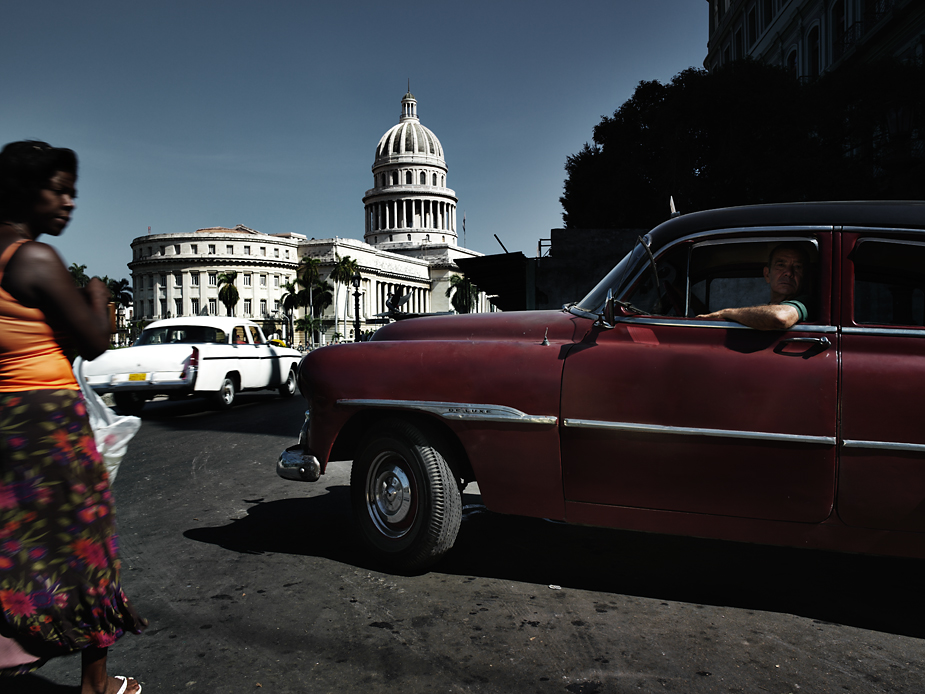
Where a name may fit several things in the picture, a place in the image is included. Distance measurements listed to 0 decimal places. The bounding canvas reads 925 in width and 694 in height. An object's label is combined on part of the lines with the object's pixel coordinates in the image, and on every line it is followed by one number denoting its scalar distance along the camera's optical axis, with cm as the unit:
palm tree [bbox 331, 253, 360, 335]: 9912
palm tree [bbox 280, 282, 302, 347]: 9844
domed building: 10450
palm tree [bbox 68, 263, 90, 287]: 13550
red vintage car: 287
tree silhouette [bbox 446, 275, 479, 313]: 11675
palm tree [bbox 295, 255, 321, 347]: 9725
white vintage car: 1111
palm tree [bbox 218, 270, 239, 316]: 9669
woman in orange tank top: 210
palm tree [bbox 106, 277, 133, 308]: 11800
